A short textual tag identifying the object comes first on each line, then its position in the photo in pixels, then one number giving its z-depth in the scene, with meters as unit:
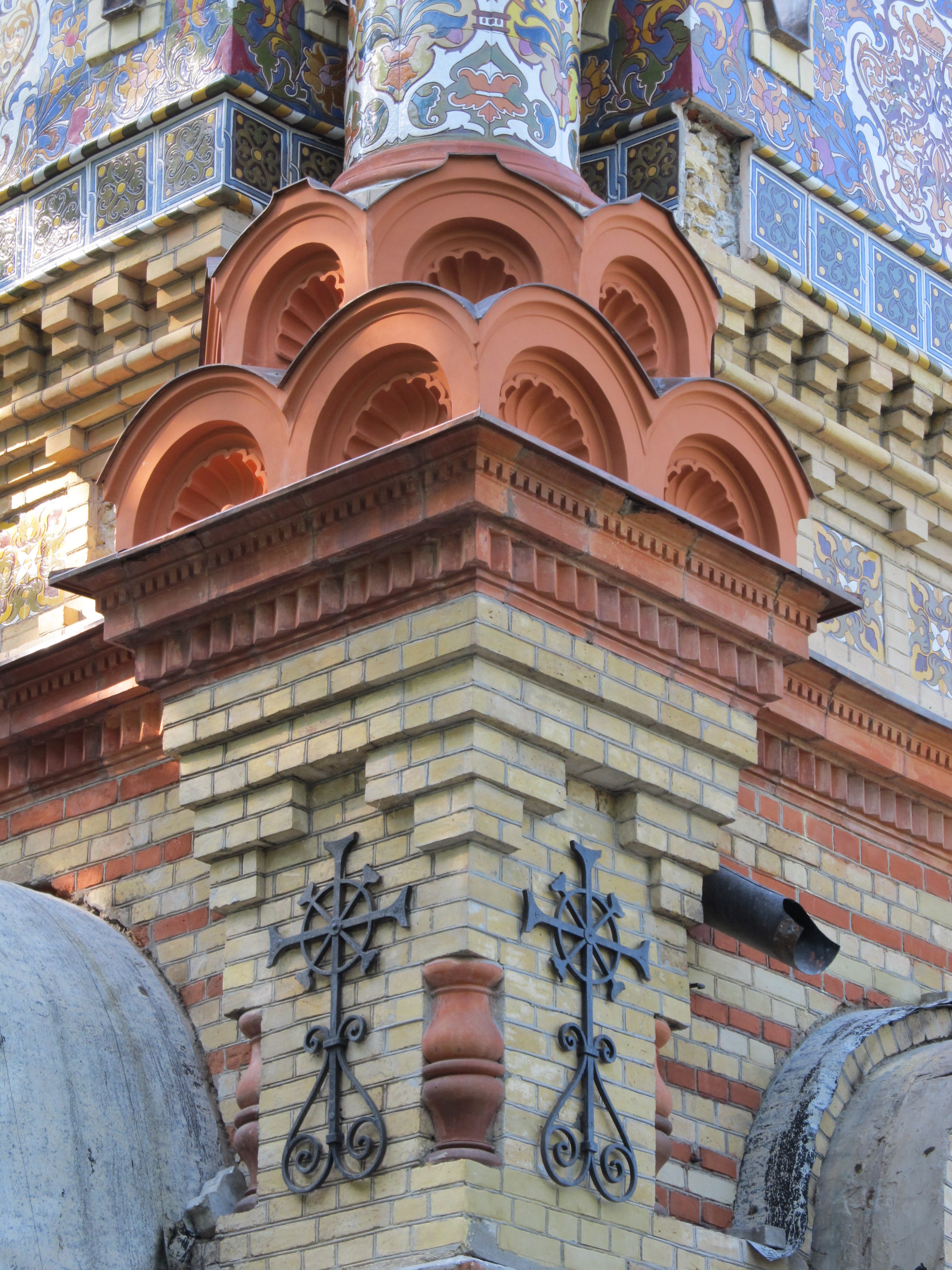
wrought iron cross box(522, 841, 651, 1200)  14.96
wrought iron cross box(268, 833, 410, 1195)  14.93
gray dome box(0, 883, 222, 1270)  14.99
